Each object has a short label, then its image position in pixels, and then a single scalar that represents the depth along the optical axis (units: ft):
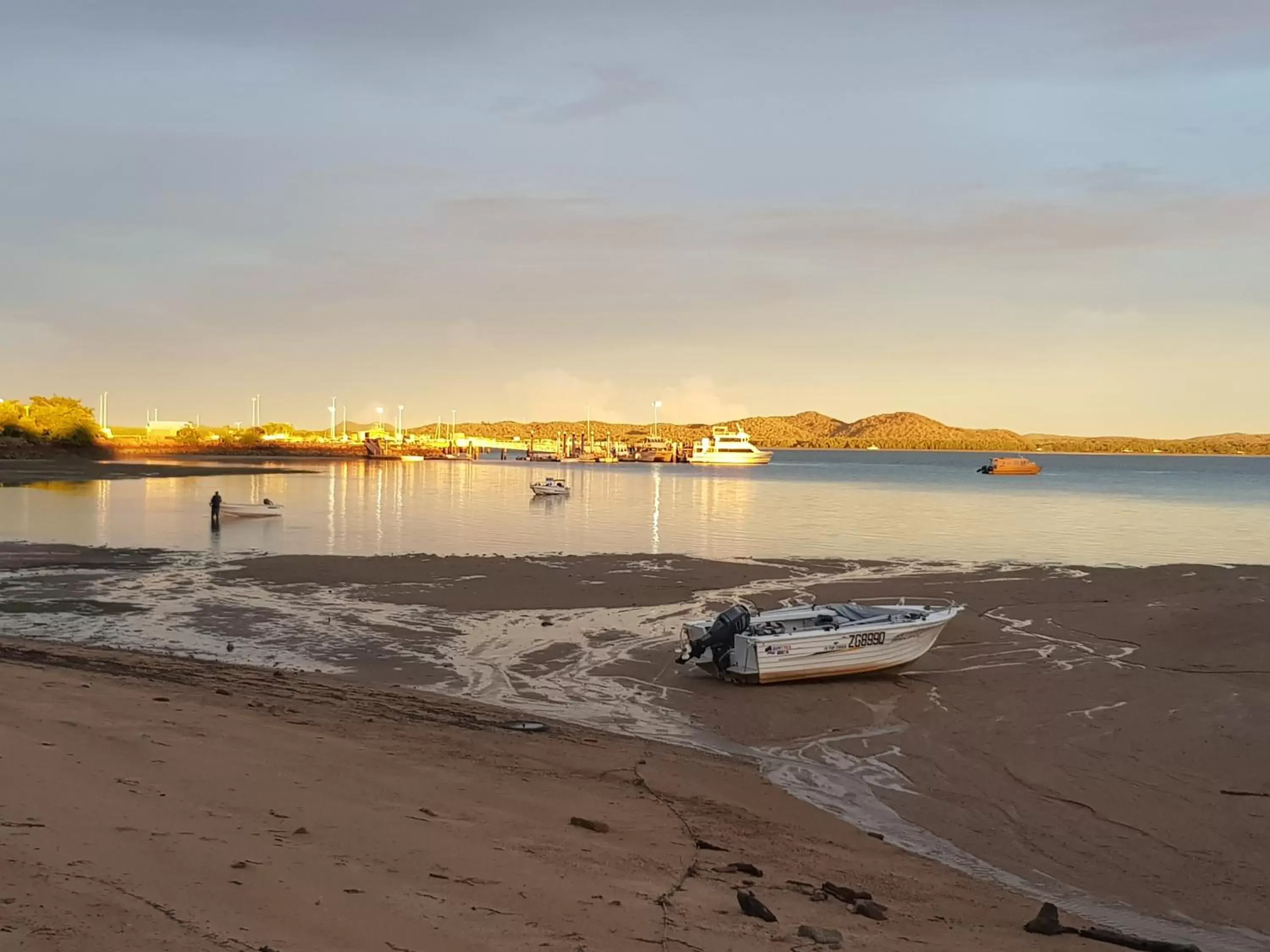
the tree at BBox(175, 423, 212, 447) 592.60
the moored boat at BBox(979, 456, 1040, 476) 451.12
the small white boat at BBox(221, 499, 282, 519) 154.51
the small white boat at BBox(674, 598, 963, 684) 55.98
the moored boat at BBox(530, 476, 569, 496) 242.58
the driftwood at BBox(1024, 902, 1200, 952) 23.61
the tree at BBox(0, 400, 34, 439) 405.59
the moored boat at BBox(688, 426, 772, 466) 622.95
